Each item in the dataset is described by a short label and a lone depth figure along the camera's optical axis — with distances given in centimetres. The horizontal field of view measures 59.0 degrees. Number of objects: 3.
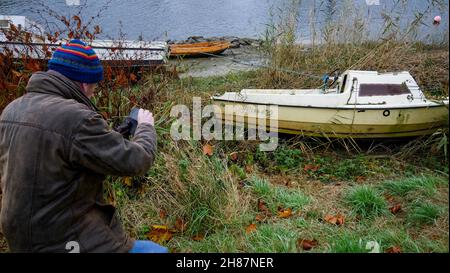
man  189
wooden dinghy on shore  1606
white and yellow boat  639
